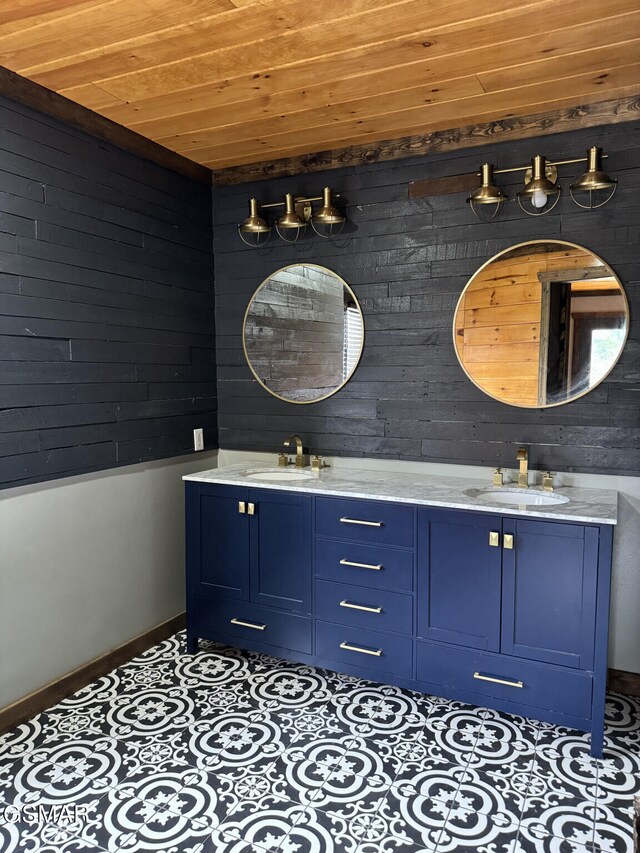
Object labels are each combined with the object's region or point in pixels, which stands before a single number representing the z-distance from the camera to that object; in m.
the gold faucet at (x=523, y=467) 2.66
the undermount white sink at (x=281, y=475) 3.12
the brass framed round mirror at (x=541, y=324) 2.57
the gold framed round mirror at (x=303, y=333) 3.11
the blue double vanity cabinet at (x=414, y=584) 2.22
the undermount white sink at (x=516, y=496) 2.56
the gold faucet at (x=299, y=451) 3.17
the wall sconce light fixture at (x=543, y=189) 2.43
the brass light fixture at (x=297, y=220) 2.95
